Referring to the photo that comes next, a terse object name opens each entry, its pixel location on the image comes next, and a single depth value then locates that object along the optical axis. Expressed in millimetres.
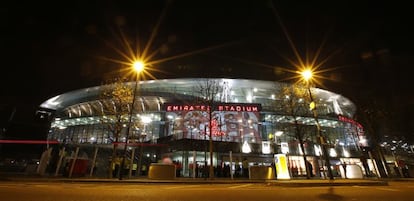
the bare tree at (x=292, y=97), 25125
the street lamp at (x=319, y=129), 13945
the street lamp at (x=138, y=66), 17734
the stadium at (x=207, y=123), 28797
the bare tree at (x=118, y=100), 22156
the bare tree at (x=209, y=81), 38825
